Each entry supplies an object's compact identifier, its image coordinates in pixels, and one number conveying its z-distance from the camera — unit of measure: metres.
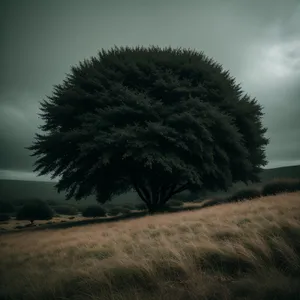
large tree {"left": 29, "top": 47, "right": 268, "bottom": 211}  17.16
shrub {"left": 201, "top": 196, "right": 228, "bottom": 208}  25.37
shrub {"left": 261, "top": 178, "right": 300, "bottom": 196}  20.86
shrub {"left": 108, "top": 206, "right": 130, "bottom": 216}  47.07
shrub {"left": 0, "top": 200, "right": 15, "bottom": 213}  55.03
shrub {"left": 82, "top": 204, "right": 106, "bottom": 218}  43.44
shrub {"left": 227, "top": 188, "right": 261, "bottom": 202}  22.44
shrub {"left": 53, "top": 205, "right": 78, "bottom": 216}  55.16
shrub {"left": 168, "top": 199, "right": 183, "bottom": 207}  42.67
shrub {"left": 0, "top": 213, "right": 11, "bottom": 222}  40.35
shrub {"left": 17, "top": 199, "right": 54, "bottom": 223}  37.76
